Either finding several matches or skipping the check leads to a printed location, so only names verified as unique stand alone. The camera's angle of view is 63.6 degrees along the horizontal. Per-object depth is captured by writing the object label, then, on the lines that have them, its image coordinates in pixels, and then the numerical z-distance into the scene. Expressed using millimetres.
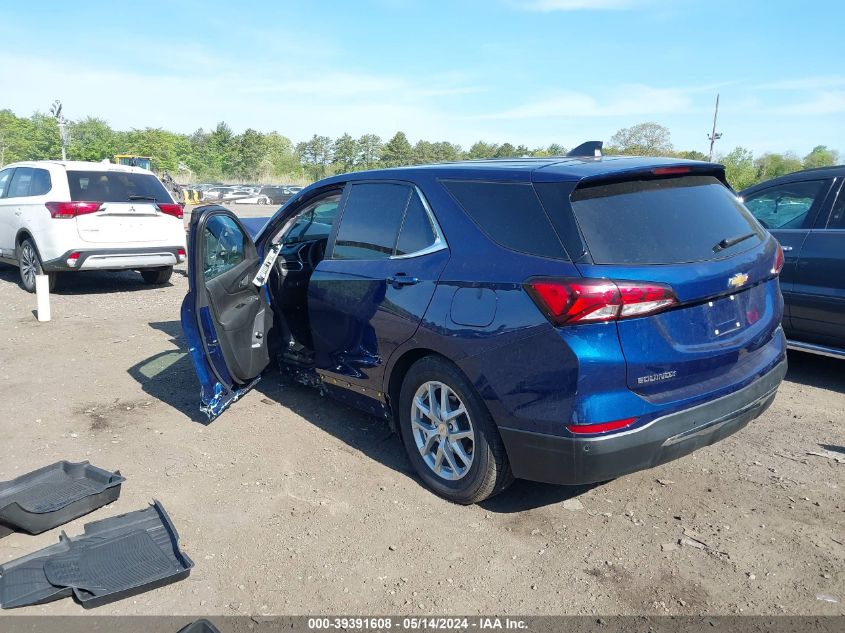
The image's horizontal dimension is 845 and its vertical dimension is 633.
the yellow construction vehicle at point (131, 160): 36594
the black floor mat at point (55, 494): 3521
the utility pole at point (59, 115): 39625
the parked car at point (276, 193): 41812
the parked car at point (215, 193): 39244
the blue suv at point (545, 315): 3031
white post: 8086
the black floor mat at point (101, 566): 2988
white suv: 9188
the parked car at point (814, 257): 5574
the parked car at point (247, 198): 39562
